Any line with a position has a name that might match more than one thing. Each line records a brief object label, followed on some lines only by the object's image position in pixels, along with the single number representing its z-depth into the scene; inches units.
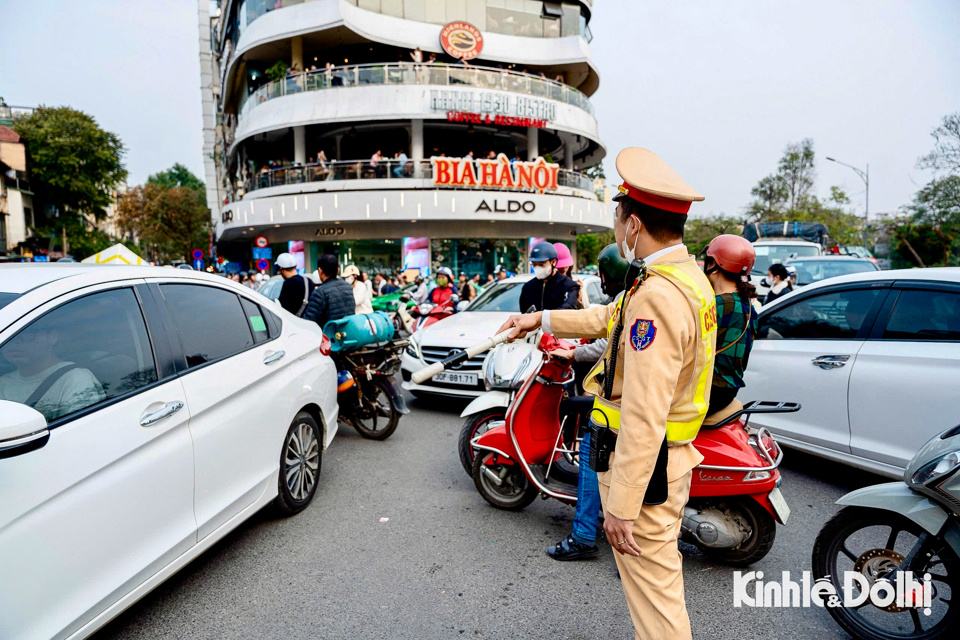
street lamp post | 1312.7
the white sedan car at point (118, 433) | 72.3
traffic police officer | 63.5
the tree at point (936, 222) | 1144.2
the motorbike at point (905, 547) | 81.7
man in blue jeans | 118.3
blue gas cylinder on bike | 205.5
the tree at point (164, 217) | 1740.9
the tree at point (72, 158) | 1414.9
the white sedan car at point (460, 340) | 248.1
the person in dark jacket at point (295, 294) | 254.8
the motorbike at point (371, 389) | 208.4
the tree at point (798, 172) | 1758.1
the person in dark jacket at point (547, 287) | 183.0
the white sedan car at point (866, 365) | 133.1
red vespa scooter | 112.3
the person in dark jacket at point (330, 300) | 219.1
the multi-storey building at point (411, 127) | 962.7
